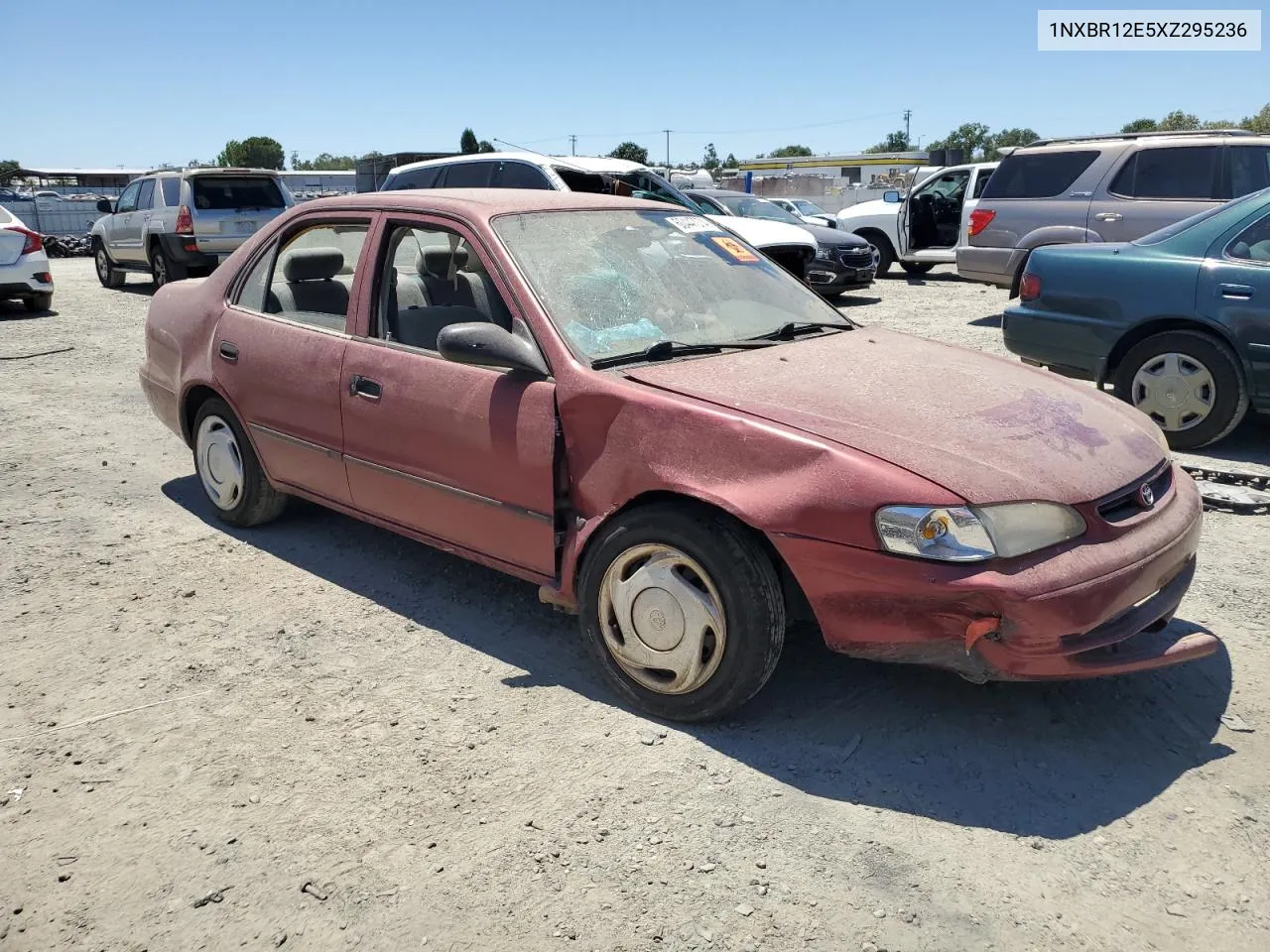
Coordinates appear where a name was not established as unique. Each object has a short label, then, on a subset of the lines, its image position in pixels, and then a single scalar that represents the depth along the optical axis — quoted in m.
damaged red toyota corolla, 2.77
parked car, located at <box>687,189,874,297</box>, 13.29
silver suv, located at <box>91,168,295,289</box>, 14.34
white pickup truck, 15.51
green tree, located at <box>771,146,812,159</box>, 112.30
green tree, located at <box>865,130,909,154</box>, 119.30
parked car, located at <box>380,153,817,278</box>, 11.43
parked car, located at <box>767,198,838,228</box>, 18.67
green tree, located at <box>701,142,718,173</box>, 114.14
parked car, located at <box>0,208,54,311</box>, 12.42
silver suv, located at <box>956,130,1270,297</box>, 9.52
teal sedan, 5.93
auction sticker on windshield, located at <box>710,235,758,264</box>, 4.24
